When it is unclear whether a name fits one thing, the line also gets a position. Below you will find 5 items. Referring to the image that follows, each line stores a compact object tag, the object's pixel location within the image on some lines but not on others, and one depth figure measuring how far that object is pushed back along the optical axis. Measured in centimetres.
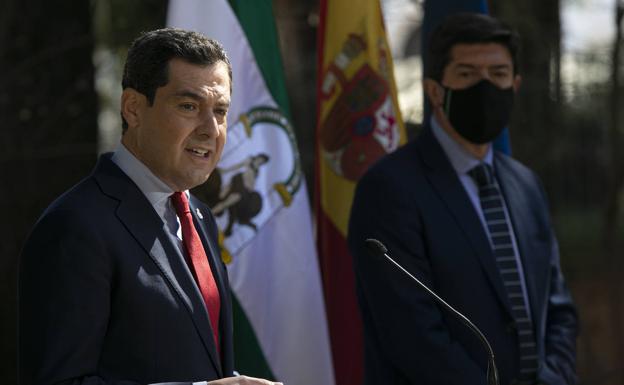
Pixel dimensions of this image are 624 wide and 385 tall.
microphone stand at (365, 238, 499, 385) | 486
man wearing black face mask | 662
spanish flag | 893
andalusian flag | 812
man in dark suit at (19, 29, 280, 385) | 435
